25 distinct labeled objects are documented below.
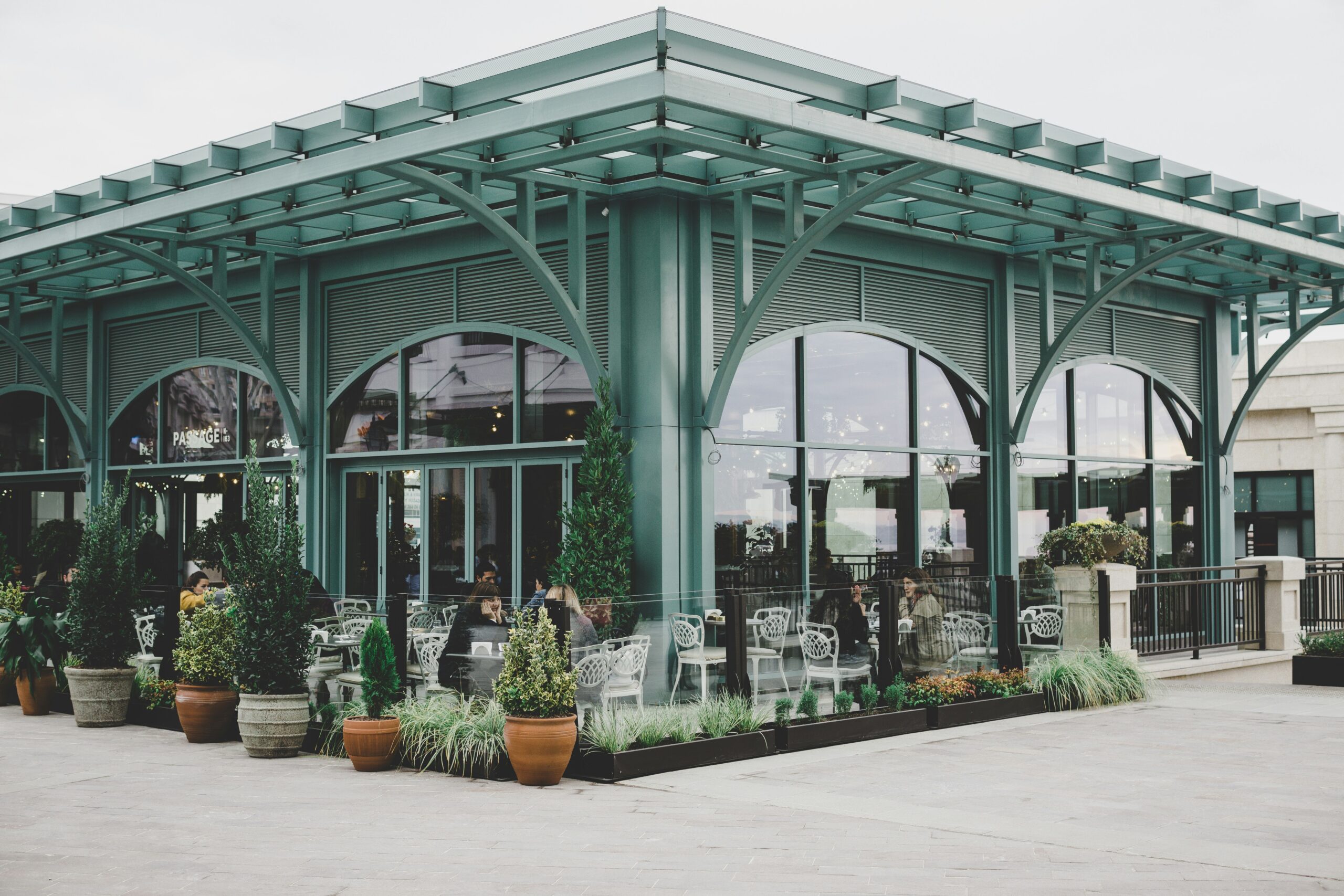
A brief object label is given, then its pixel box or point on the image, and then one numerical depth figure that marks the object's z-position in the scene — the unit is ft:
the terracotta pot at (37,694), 45.01
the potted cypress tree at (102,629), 42.11
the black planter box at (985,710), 40.60
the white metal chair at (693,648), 37.86
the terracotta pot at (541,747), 31.45
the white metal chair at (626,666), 34.86
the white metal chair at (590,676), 33.76
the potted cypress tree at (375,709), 33.86
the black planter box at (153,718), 42.04
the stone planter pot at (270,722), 36.19
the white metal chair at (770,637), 37.68
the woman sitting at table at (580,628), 34.42
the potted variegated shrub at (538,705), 31.50
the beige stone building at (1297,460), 101.96
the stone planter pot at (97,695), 42.01
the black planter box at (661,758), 32.30
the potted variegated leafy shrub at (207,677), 38.42
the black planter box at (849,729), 36.40
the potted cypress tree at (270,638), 36.29
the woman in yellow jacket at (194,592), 44.11
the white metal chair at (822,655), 38.86
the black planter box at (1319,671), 51.55
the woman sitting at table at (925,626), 41.65
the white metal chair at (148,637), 44.86
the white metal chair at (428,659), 37.09
